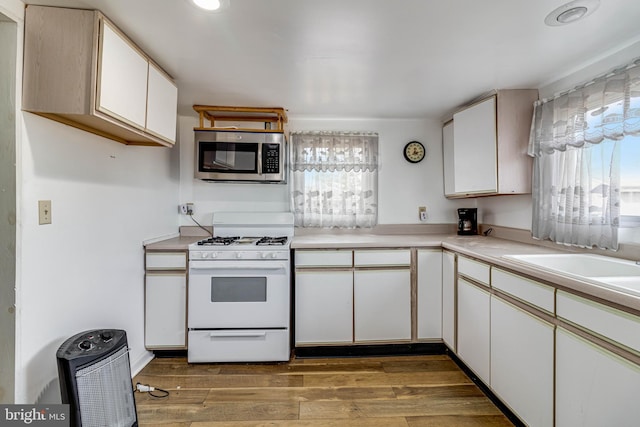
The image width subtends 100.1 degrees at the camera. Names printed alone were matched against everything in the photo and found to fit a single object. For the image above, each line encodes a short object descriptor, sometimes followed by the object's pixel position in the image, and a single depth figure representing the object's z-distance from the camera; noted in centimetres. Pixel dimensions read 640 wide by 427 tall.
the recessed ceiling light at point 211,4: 117
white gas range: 203
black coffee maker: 262
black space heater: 118
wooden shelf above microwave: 234
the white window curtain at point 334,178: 263
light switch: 126
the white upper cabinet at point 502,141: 200
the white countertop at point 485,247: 97
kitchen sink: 117
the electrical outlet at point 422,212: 277
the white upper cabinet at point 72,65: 120
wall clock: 276
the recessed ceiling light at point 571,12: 117
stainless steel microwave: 232
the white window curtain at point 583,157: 143
